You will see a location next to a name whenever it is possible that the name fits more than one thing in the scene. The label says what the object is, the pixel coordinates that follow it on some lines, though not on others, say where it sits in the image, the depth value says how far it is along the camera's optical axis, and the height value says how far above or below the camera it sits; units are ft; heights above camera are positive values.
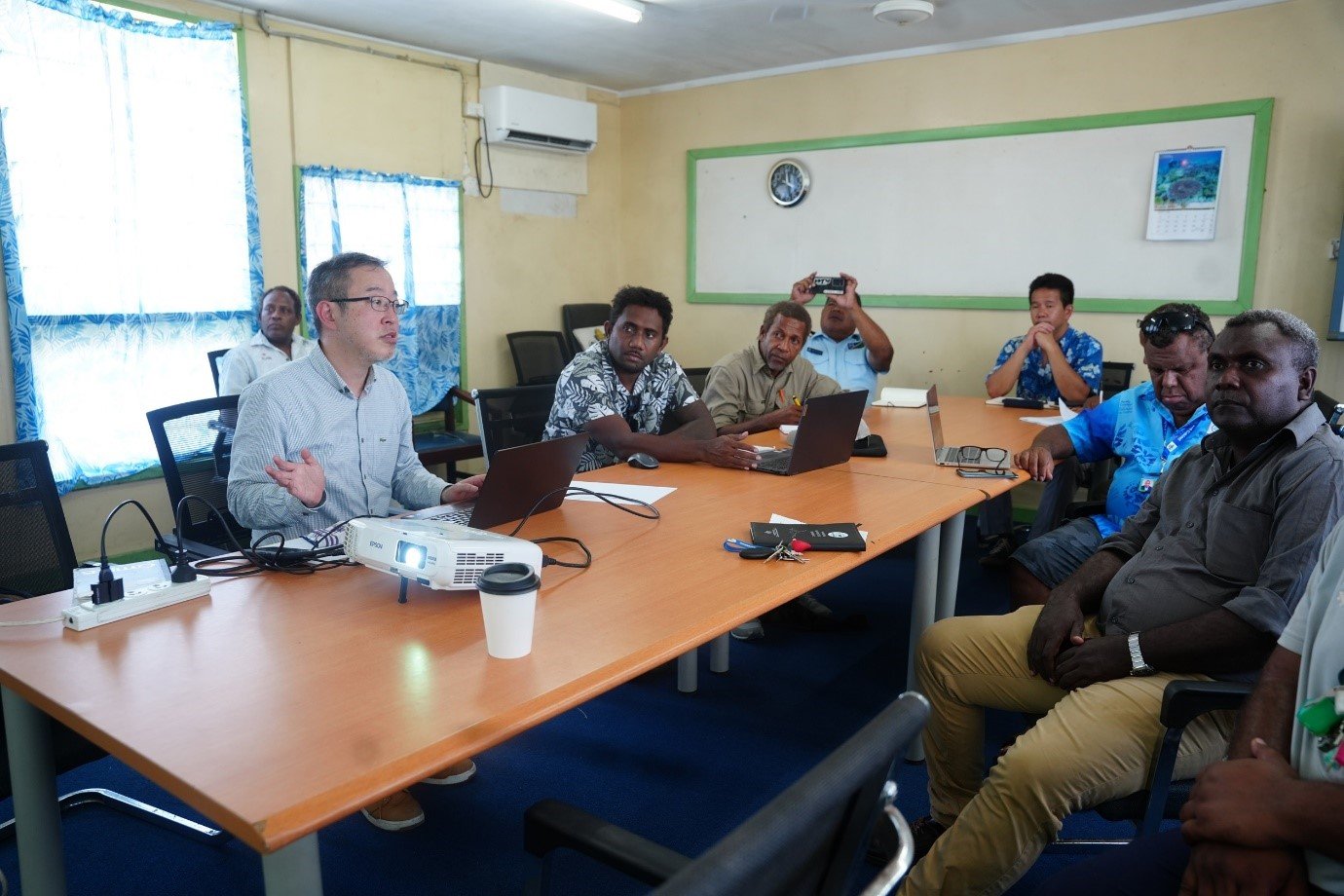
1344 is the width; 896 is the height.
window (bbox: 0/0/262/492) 13.00 +1.09
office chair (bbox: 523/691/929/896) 2.05 -1.30
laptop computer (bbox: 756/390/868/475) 8.86 -1.30
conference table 3.44 -1.74
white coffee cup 4.34 -1.45
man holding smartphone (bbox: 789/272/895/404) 15.29 -0.70
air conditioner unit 19.22 +3.76
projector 5.04 -1.38
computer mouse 9.15 -1.57
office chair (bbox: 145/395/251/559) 8.67 -1.61
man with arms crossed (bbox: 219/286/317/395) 14.26 -0.81
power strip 4.83 -1.66
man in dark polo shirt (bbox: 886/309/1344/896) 5.36 -2.10
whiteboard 15.51 +1.70
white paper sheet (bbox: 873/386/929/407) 14.53 -1.44
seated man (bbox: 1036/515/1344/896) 3.92 -2.11
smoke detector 14.56 +4.56
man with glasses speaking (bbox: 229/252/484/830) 7.08 -1.07
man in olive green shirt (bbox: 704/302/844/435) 12.75 -1.04
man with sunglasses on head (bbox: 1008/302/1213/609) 8.45 -1.32
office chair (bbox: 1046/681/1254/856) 5.01 -2.50
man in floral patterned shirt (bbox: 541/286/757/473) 9.57 -1.10
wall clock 19.69 +2.53
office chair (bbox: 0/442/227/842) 6.60 -1.67
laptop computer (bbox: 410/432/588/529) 6.37 -1.32
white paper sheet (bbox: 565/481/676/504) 7.88 -1.65
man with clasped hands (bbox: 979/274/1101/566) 14.37 -0.87
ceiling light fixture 14.90 +4.67
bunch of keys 6.27 -1.68
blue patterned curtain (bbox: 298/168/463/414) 16.93 +1.04
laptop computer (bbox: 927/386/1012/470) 9.57 -1.56
